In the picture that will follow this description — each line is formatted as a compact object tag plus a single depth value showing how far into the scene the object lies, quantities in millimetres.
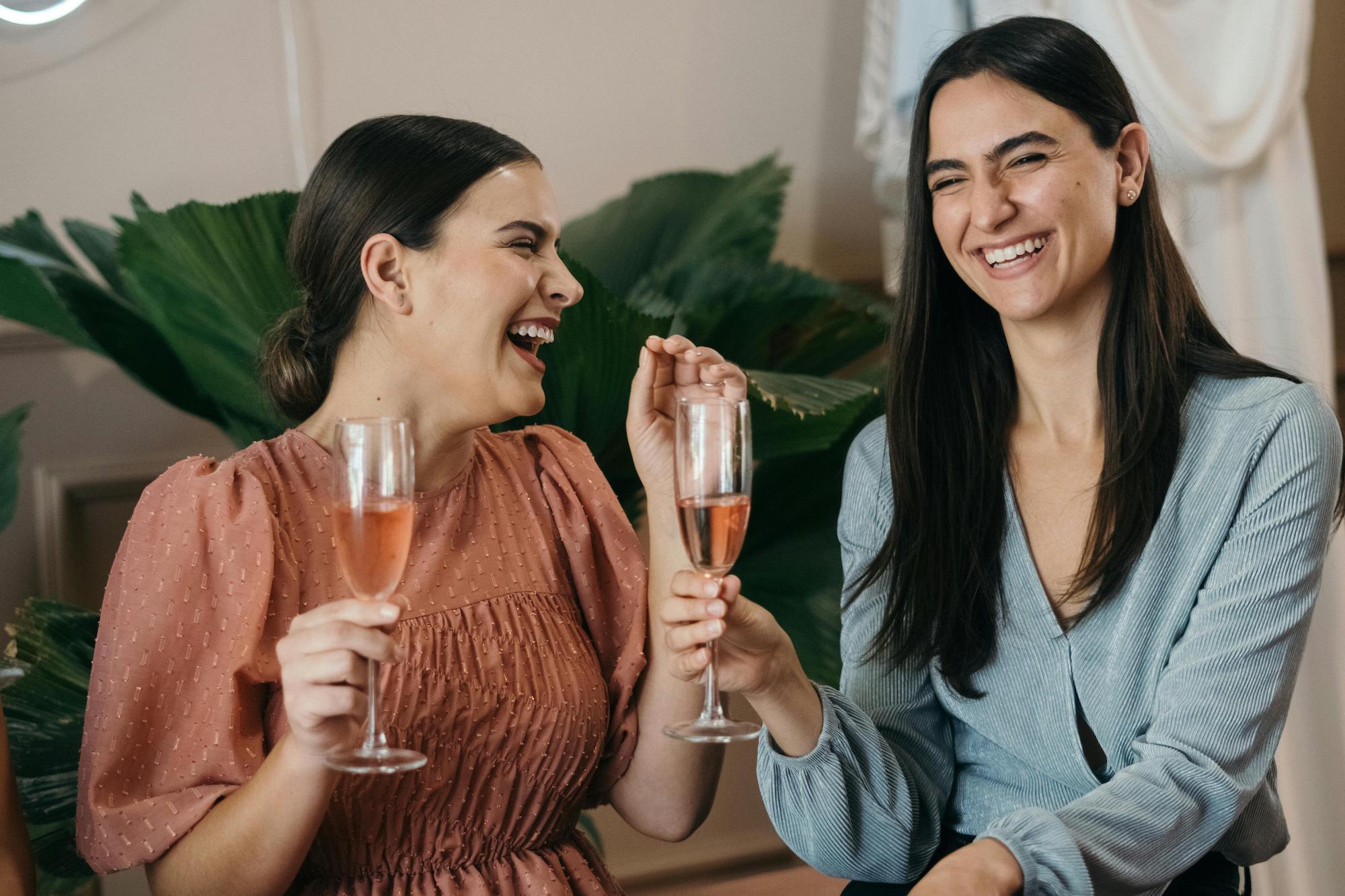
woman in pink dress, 1288
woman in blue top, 1365
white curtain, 2416
